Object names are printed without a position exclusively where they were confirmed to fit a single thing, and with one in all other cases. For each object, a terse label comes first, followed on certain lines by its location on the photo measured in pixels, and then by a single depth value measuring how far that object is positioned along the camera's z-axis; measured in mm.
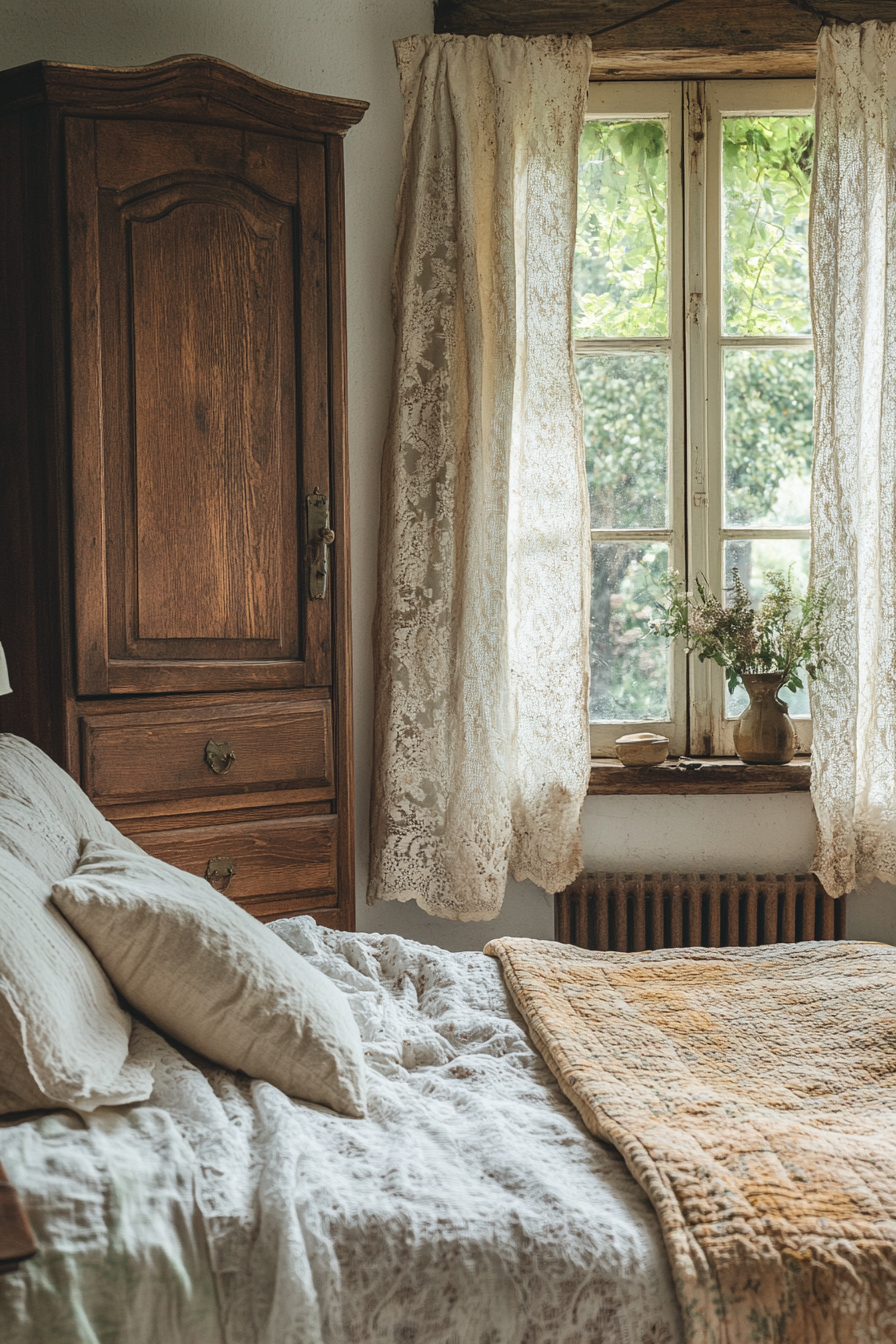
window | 2871
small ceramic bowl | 2760
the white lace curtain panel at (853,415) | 2670
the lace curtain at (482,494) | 2631
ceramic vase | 2768
